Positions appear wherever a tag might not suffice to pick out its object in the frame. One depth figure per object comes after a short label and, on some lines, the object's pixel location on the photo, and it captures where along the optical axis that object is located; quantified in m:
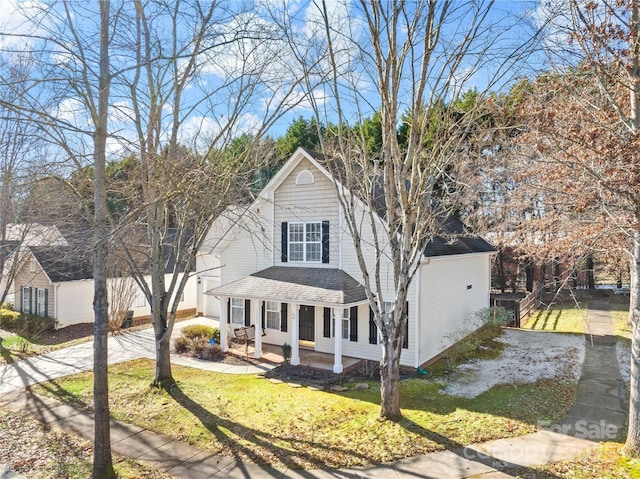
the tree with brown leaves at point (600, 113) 6.32
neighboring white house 21.22
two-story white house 13.66
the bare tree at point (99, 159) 6.63
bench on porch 14.98
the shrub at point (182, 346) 15.72
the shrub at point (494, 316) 18.25
